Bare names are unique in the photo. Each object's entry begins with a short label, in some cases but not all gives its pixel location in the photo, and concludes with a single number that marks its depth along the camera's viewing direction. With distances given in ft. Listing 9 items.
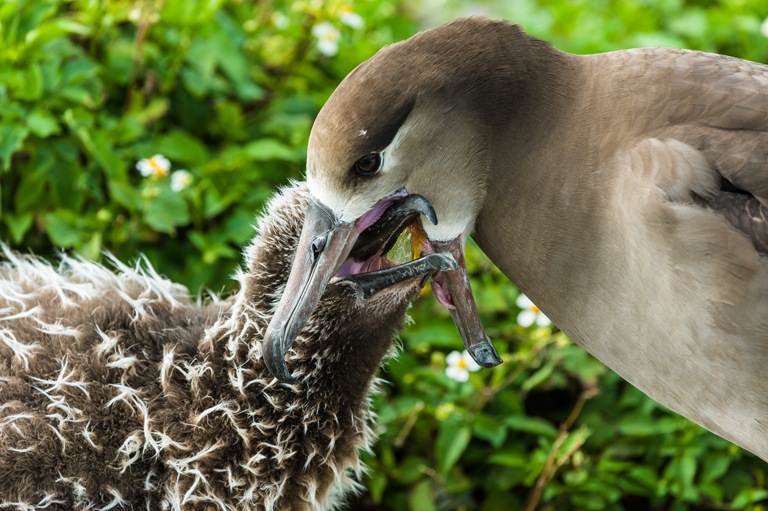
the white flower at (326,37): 18.70
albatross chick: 10.16
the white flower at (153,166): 15.62
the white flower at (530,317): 15.78
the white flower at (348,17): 18.93
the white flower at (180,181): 16.15
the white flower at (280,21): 20.37
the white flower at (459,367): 14.98
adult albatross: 9.40
